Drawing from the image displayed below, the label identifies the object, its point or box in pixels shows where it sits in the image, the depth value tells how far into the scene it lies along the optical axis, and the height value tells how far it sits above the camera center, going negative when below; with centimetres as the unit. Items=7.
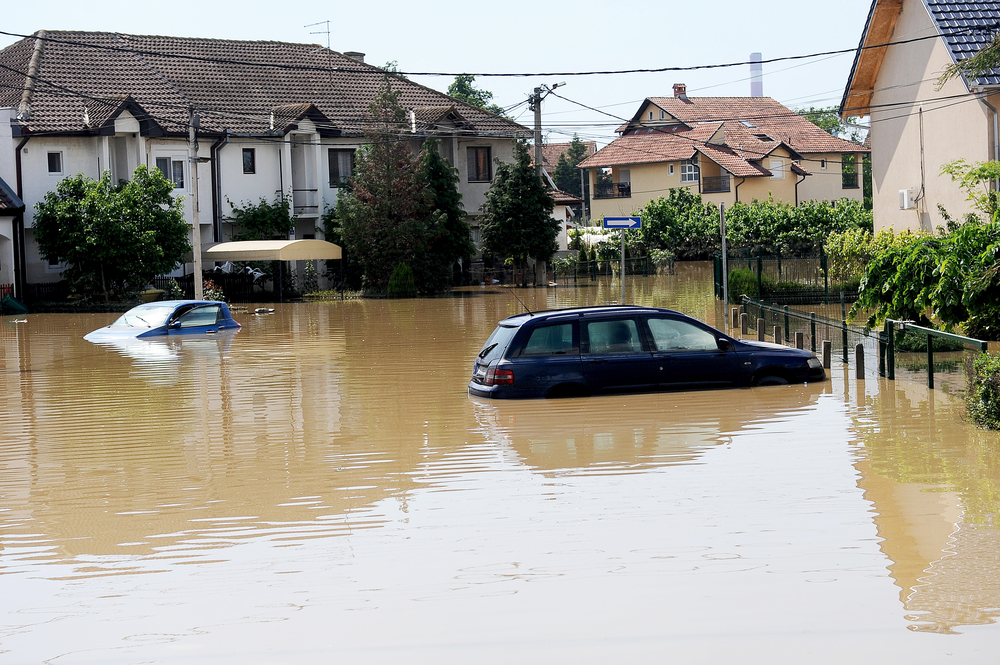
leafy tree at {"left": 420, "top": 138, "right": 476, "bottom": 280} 4853 +361
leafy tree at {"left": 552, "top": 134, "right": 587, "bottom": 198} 11475 +1167
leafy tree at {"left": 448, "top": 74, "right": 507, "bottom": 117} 9800 +1748
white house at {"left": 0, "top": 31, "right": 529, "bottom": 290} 4394 +742
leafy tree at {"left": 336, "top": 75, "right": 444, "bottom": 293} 4553 +331
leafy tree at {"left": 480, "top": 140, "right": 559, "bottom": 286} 5069 +327
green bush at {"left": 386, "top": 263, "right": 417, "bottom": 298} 4481 +22
